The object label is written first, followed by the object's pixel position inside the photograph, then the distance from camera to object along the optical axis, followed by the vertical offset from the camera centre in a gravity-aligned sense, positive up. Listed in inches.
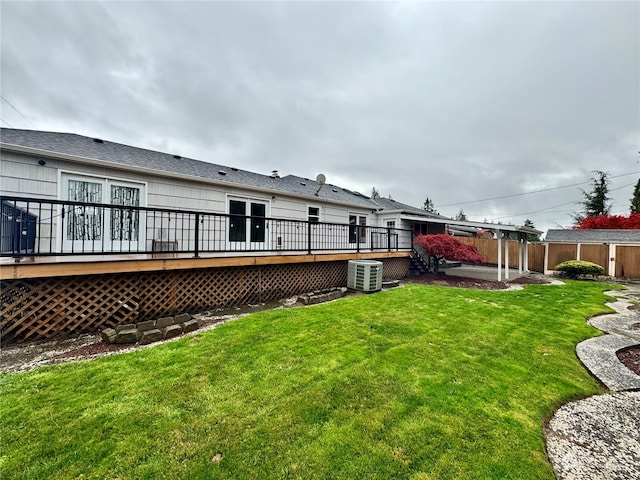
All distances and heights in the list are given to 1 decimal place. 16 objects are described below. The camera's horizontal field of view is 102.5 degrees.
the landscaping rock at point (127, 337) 164.6 -63.9
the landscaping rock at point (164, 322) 188.7 -62.5
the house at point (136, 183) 214.2 +59.3
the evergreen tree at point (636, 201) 975.1 +170.9
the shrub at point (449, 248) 442.2 -10.8
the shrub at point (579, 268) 530.6 -51.1
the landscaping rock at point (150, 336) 167.3 -65.1
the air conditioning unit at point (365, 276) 327.0 -45.0
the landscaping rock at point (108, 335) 163.6 -63.0
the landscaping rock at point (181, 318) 197.8 -62.2
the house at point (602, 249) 542.3 -11.9
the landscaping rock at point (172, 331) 176.2 -64.8
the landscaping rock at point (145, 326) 178.9 -62.6
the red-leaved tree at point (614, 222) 740.6 +67.9
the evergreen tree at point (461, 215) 2252.7 +239.3
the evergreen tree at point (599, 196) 1125.1 +216.8
